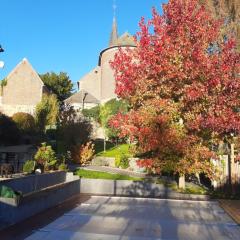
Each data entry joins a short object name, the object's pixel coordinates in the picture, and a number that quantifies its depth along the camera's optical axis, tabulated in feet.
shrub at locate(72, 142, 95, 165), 57.13
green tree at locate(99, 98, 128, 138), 79.88
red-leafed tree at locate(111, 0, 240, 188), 30.39
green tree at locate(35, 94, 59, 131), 78.76
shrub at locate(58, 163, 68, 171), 38.86
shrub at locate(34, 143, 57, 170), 37.64
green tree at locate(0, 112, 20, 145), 66.52
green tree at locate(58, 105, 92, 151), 62.95
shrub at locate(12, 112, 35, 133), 74.54
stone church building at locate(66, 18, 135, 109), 110.65
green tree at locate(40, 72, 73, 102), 130.44
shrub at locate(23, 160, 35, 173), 36.20
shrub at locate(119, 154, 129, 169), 55.59
